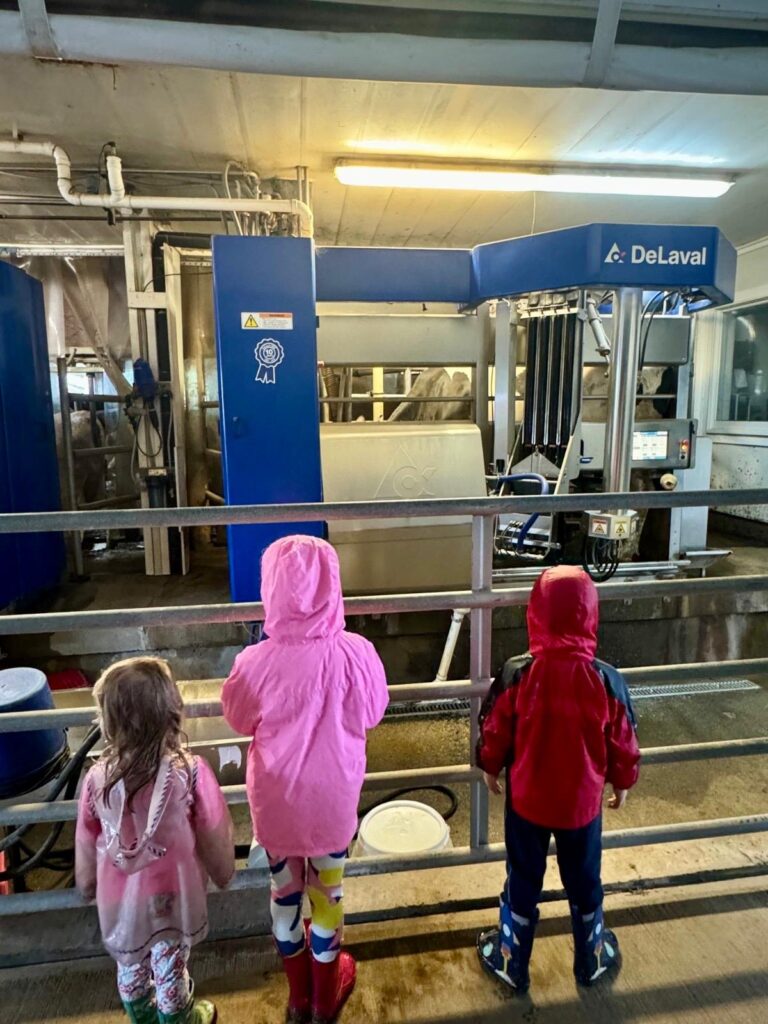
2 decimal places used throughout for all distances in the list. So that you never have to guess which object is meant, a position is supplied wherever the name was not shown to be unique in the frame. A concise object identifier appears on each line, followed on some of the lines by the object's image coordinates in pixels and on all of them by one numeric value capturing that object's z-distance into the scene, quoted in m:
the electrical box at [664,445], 3.87
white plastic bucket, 1.74
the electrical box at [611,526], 2.69
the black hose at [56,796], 1.53
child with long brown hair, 0.98
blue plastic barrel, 1.75
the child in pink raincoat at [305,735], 1.09
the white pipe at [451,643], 3.24
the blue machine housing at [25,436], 3.41
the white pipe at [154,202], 3.63
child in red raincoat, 1.16
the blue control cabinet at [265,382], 2.88
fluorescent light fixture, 3.98
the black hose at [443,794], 2.74
